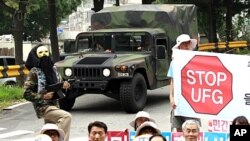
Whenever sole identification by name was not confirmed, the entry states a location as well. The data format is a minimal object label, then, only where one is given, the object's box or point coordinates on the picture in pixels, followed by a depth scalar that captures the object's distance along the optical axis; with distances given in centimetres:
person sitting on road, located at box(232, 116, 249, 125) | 795
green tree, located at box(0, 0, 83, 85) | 2808
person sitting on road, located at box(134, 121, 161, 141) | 767
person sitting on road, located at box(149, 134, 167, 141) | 651
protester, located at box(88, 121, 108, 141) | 747
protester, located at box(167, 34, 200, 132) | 897
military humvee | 1539
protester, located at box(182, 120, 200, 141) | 740
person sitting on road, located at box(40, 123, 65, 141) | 781
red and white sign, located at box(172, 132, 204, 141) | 863
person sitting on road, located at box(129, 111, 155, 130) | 840
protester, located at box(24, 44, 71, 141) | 927
